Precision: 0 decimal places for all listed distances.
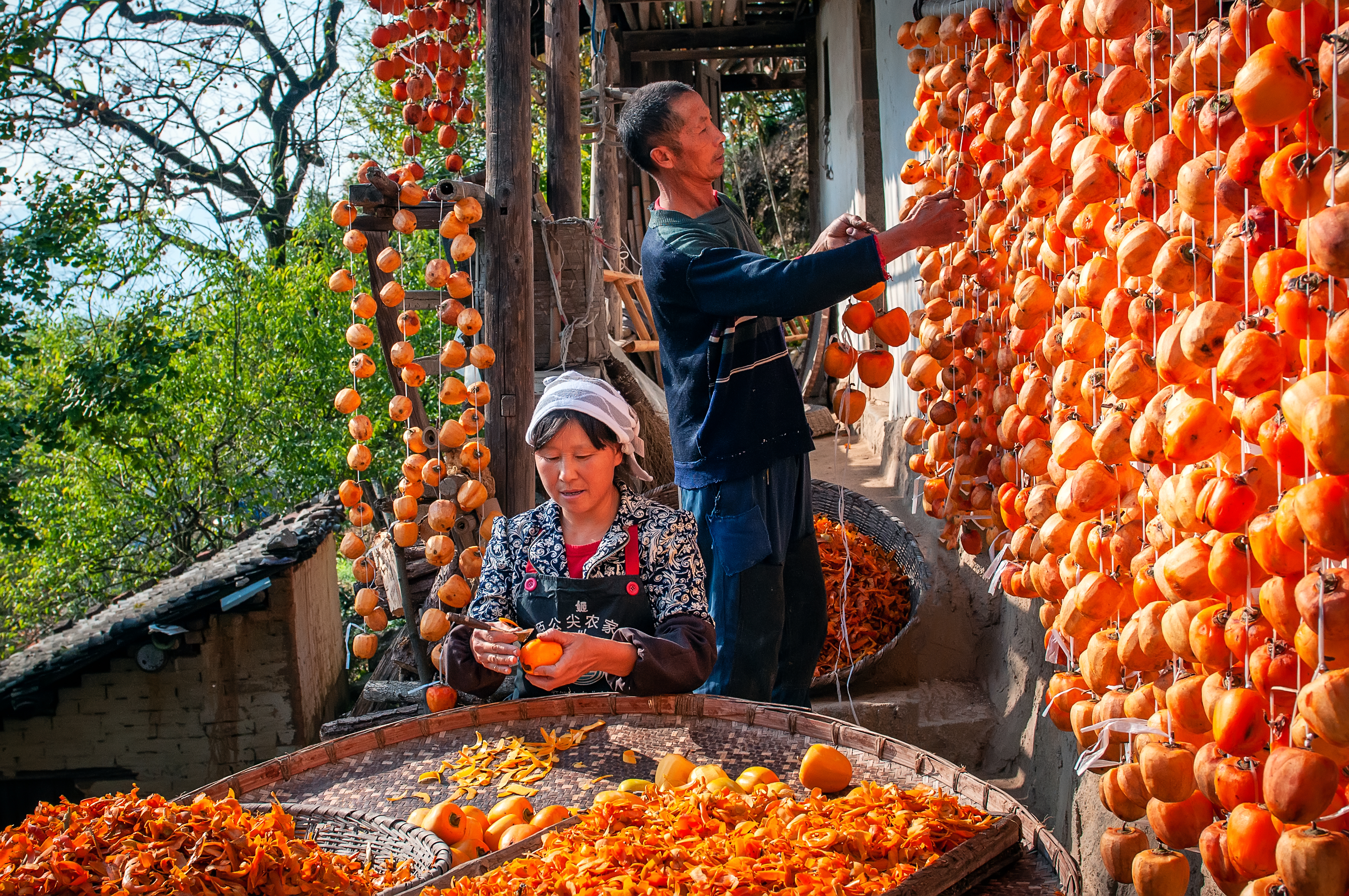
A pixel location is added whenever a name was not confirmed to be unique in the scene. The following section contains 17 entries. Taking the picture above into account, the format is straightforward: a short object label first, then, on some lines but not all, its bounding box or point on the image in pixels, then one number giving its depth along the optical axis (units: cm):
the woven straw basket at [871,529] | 352
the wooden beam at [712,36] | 877
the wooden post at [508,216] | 313
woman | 220
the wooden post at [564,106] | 387
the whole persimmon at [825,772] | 178
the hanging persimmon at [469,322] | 300
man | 250
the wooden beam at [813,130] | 888
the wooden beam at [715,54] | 908
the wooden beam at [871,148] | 620
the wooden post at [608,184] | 593
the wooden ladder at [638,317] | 613
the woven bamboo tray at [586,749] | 188
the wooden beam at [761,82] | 1107
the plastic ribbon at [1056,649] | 176
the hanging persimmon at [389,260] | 311
